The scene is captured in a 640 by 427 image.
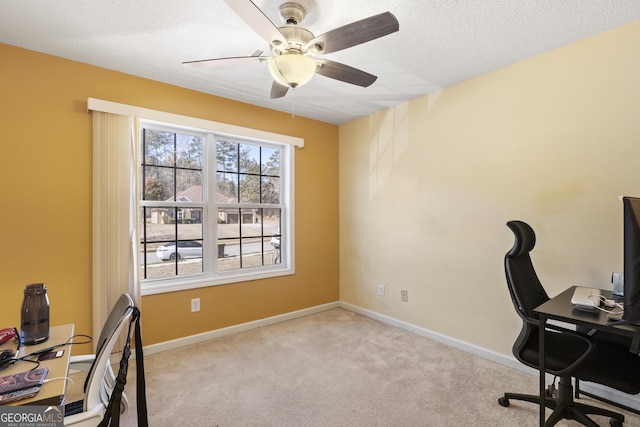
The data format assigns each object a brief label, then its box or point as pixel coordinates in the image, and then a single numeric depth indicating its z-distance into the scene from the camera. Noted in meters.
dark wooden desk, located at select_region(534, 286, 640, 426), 1.43
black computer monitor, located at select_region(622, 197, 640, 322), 1.37
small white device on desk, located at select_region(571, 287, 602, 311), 1.70
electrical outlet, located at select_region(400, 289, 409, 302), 3.46
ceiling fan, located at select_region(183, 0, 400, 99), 1.50
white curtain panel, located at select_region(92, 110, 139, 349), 2.57
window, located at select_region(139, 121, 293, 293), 3.03
